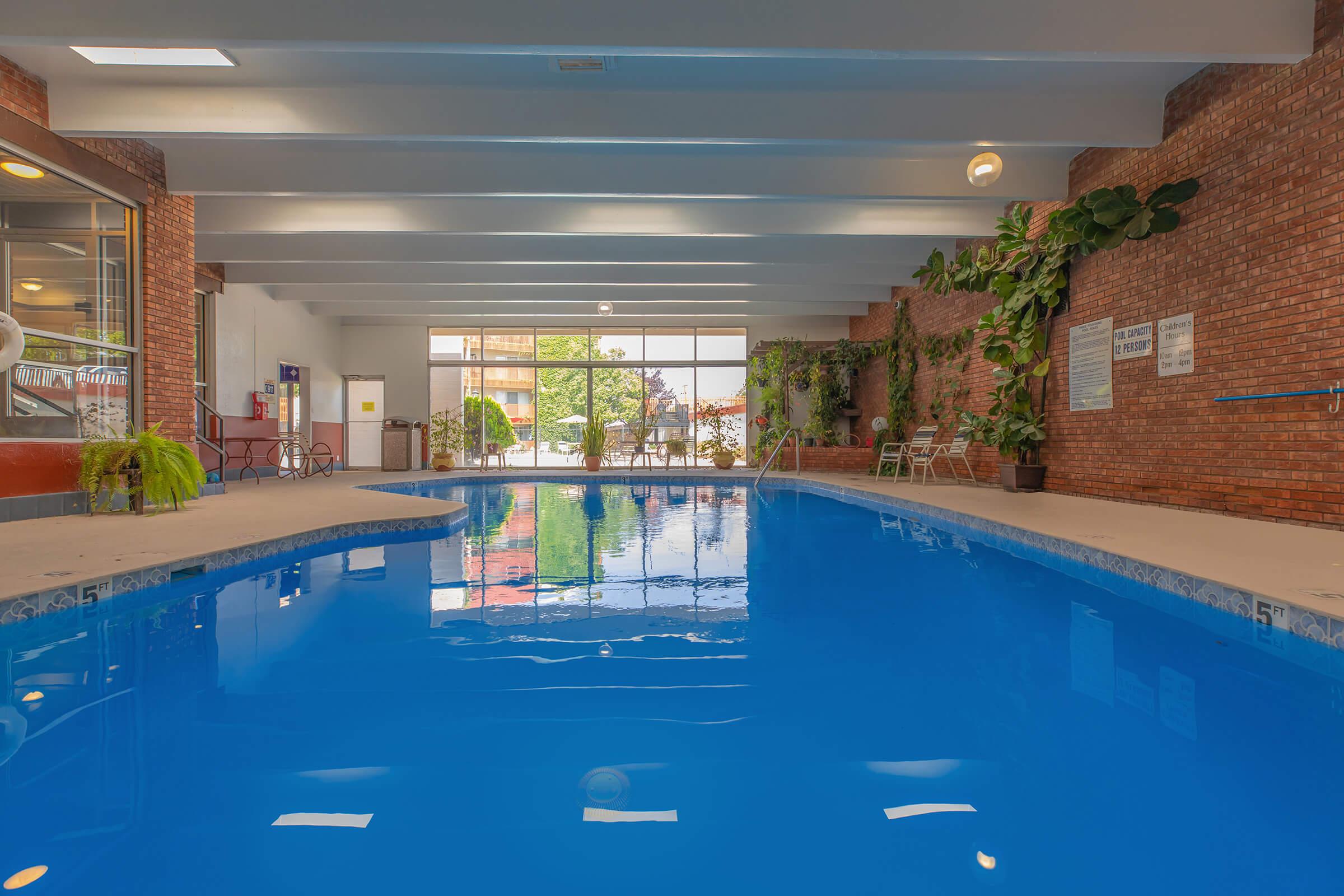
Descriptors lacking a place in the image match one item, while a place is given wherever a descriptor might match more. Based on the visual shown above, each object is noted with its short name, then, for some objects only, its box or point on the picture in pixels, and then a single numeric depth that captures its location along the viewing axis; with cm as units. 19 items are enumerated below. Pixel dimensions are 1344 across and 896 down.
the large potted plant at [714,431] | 1448
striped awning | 536
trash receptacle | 1334
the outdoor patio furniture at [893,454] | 998
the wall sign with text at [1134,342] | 623
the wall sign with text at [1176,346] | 576
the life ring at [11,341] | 471
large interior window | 541
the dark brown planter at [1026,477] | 789
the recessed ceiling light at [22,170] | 527
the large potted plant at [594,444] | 1352
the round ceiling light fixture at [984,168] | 634
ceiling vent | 504
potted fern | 562
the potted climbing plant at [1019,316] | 739
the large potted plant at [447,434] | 1377
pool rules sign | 682
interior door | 1447
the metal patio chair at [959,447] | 916
